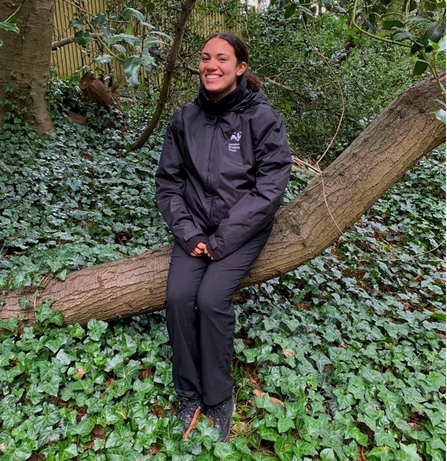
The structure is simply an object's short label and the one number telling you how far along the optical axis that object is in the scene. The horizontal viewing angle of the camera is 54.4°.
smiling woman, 1.99
